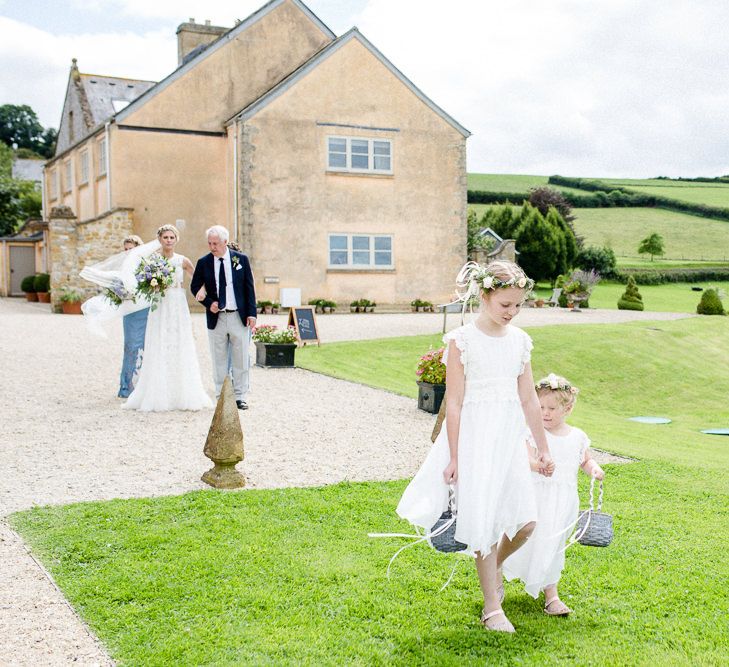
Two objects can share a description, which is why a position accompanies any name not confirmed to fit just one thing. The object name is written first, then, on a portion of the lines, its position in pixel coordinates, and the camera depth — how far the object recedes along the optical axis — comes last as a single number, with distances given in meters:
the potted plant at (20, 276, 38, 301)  36.19
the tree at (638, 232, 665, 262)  62.81
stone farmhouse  28.17
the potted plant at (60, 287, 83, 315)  26.77
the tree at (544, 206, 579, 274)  47.09
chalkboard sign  18.53
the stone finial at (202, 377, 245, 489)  6.99
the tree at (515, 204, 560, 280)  46.34
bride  10.90
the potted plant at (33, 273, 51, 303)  34.41
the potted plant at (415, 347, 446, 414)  11.16
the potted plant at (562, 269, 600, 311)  33.52
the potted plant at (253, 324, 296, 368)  15.59
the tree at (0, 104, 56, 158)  94.38
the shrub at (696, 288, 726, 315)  31.95
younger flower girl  4.43
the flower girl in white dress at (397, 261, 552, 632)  4.16
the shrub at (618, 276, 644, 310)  34.06
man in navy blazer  10.75
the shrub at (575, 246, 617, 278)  52.09
